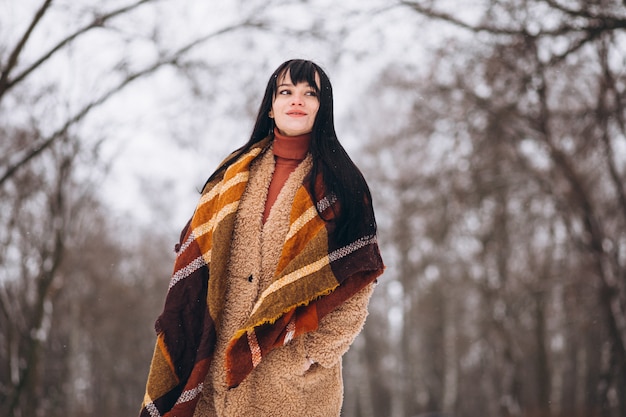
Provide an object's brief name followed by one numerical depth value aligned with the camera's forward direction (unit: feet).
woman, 8.20
